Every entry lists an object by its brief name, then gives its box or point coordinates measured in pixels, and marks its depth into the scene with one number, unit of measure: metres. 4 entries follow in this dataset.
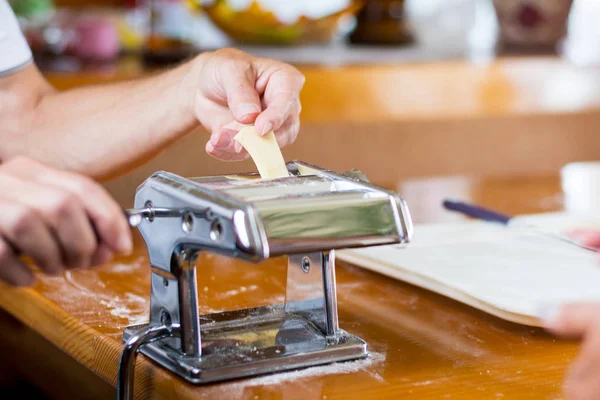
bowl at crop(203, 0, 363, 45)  4.32
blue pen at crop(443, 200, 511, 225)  2.29
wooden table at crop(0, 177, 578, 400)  1.67
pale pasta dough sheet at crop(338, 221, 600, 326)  1.88
